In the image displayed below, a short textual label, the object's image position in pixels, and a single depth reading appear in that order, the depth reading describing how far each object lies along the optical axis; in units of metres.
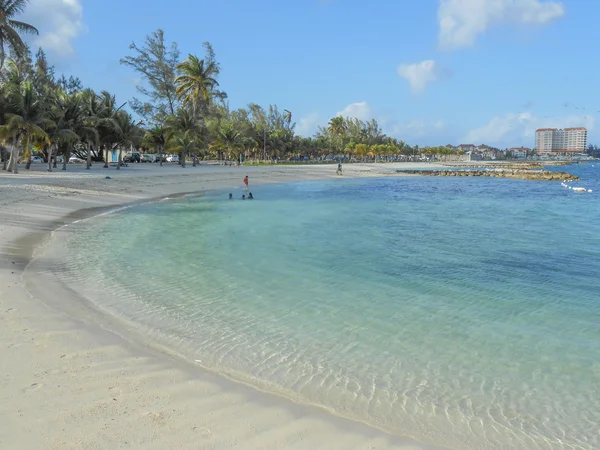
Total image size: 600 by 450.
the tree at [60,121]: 33.78
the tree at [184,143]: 52.38
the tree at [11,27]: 28.36
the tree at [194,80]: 56.22
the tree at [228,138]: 64.44
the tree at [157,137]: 53.59
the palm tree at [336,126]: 132.88
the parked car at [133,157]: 59.41
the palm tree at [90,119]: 38.03
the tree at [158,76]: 64.19
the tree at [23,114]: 28.89
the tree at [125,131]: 42.34
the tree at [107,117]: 40.72
